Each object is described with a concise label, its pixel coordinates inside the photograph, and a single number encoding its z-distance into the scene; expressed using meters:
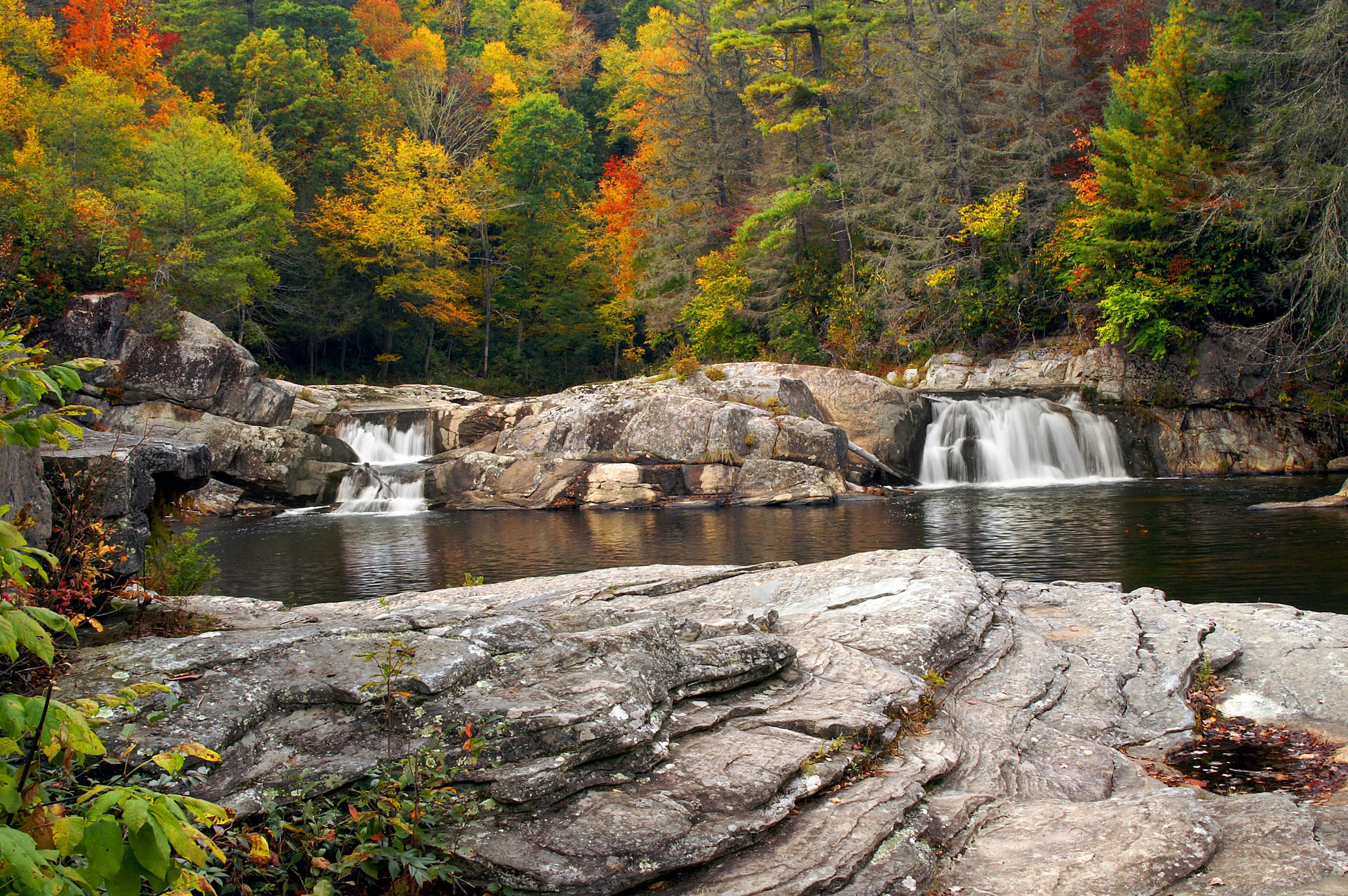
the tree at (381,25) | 49.00
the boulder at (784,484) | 21.81
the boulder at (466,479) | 23.45
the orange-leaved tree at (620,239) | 41.47
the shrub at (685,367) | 27.69
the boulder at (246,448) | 23.08
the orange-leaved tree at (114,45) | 32.25
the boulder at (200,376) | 23.61
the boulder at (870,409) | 24.86
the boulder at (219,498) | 22.55
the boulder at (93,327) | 22.91
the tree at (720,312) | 34.88
